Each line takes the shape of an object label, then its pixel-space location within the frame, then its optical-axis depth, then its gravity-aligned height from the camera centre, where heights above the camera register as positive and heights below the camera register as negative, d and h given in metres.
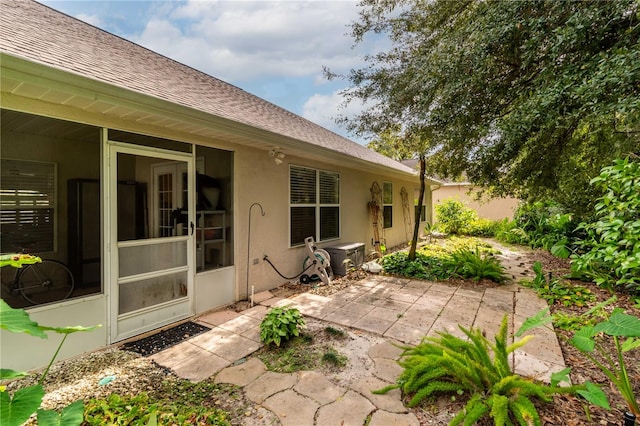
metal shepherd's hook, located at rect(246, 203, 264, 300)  4.63 -0.45
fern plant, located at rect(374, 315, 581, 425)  1.86 -1.26
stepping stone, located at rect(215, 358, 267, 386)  2.48 -1.44
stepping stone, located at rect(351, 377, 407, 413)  2.12 -1.44
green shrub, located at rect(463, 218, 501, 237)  12.48 -0.75
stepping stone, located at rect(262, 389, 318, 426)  2.01 -1.44
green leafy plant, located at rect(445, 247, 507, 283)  5.61 -1.12
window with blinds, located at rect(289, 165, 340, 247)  5.67 +0.18
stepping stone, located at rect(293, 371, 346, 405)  2.24 -1.43
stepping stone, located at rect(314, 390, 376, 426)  1.99 -1.44
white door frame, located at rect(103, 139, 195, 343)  3.05 -0.50
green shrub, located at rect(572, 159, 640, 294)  2.22 -0.05
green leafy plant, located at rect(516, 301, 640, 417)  1.69 -0.82
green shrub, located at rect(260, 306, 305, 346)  3.04 -1.23
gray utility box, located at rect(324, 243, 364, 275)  6.06 -0.96
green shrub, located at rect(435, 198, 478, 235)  12.73 -0.19
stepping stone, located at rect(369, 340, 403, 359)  2.85 -1.42
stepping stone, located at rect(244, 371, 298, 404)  2.28 -1.44
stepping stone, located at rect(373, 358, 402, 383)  2.49 -1.43
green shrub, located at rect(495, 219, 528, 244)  10.03 -0.81
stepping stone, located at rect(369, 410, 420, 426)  1.97 -1.44
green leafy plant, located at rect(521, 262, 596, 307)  4.39 -1.33
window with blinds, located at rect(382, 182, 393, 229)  9.38 +0.28
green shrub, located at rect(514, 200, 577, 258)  7.58 -0.39
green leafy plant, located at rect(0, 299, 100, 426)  1.09 -0.75
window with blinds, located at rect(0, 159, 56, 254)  2.66 +0.09
